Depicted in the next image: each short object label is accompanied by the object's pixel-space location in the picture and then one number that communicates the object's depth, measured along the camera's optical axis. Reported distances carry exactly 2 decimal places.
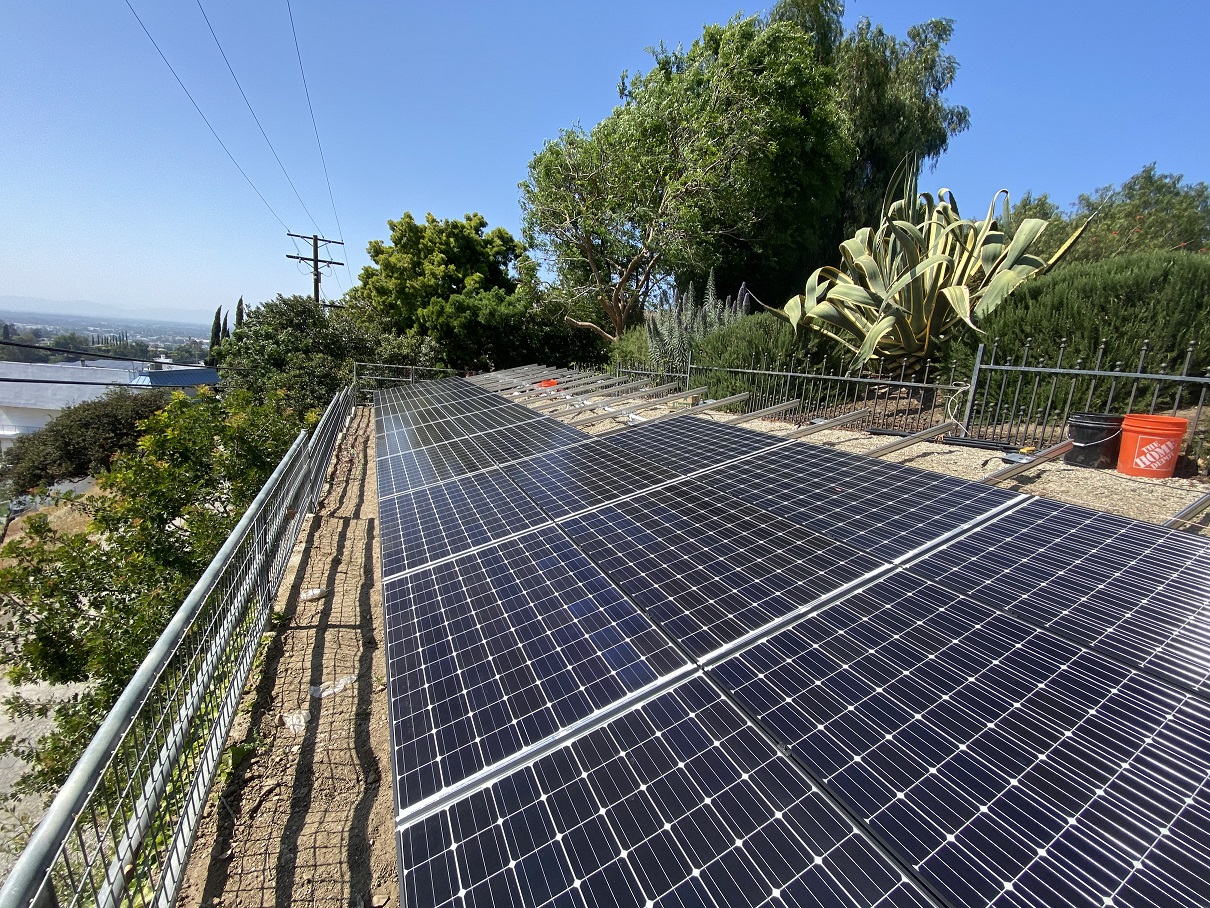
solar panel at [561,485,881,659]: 2.55
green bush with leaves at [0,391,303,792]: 6.10
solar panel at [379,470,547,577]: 3.91
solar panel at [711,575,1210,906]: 1.38
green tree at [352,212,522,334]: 27.91
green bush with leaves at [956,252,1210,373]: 6.07
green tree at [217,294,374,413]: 20.67
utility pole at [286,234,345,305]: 34.06
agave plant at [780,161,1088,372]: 7.88
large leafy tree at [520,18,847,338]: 17.66
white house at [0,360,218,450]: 50.19
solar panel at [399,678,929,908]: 1.39
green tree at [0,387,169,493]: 25.36
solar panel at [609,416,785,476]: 5.09
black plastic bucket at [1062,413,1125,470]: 5.65
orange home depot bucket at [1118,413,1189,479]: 5.14
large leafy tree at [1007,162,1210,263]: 16.09
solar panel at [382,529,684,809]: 2.04
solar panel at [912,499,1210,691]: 2.15
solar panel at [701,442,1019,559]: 3.26
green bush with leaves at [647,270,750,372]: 12.96
